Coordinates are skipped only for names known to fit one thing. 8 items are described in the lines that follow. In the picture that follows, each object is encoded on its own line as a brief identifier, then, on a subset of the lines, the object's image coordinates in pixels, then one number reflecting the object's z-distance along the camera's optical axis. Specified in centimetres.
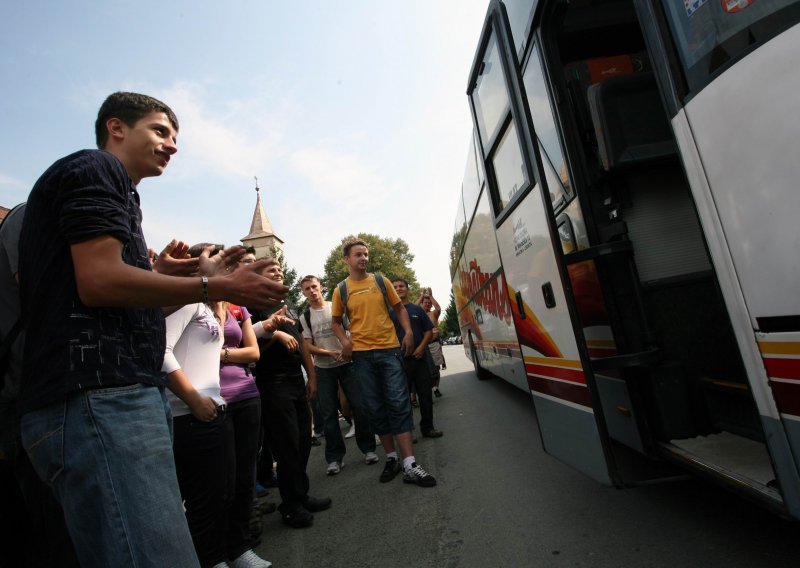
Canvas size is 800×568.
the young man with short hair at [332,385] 500
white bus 148
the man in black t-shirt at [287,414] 358
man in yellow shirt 429
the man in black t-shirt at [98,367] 119
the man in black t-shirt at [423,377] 586
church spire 6041
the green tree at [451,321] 6594
